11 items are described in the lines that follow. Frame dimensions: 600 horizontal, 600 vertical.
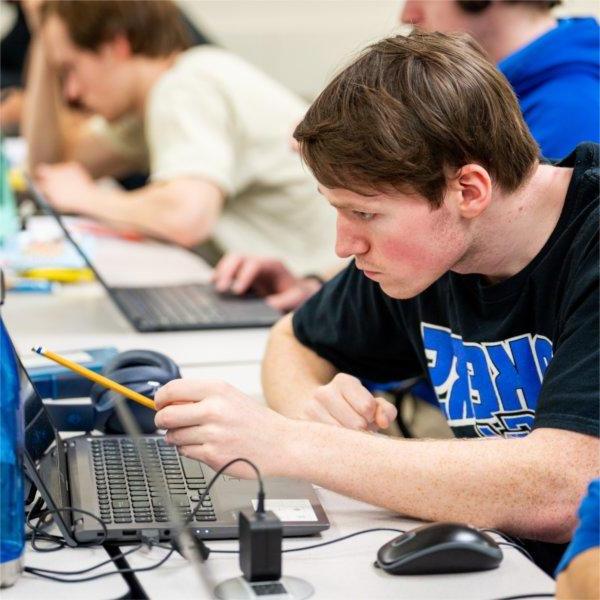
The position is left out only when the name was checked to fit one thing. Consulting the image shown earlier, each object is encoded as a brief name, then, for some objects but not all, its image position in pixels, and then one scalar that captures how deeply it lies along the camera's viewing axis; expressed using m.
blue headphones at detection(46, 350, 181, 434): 3.67
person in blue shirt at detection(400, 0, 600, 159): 4.08
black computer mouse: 3.32
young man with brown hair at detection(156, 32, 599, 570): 3.42
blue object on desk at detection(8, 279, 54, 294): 4.54
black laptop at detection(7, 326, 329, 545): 3.40
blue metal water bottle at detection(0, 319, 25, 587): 3.30
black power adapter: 3.28
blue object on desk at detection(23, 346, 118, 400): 3.79
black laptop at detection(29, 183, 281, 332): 4.24
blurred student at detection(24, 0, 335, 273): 5.33
